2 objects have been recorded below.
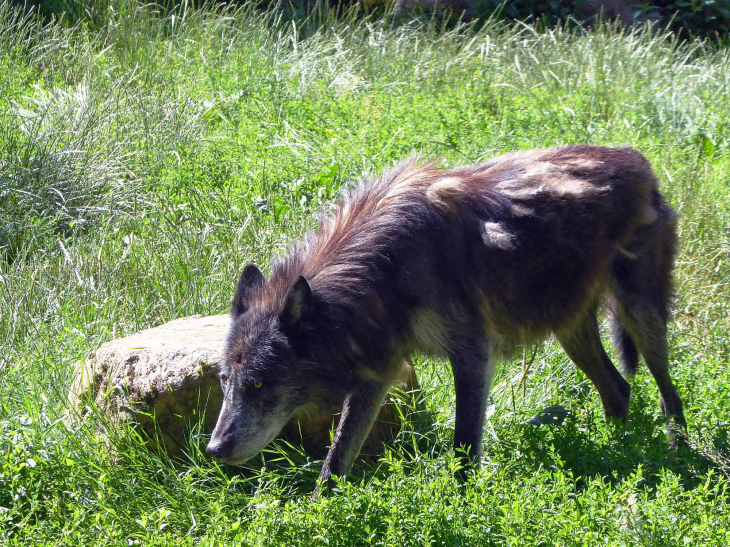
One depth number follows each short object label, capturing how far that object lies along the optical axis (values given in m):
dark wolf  8.67
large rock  9.55
